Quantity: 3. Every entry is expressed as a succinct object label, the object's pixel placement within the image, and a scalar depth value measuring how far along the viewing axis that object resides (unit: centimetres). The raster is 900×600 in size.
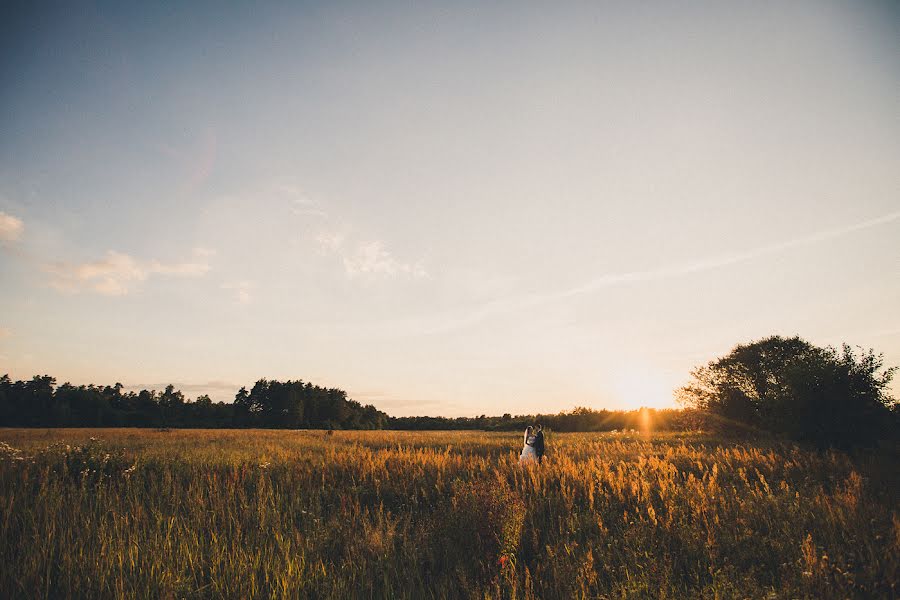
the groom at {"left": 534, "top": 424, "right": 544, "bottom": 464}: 1062
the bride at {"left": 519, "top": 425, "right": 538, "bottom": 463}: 1021
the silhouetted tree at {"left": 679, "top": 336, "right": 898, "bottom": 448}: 1331
